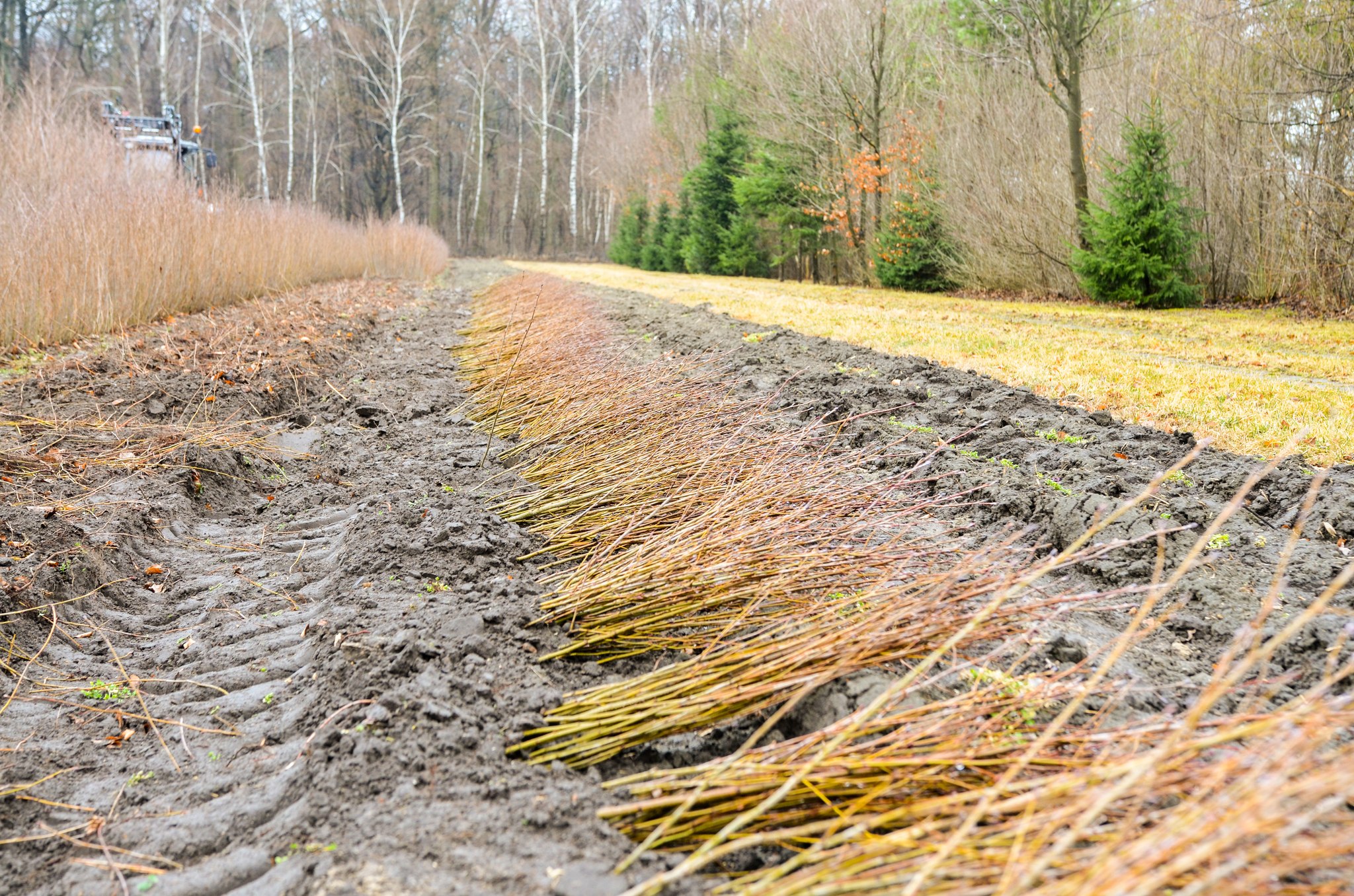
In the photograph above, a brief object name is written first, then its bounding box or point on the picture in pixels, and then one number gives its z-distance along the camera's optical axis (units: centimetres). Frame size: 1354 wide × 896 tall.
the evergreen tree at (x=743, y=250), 2089
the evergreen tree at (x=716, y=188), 2211
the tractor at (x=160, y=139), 1156
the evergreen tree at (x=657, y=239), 2719
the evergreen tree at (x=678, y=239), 2544
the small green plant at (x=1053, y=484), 354
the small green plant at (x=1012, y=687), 175
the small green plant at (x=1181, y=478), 362
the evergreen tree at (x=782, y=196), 1852
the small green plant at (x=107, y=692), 251
